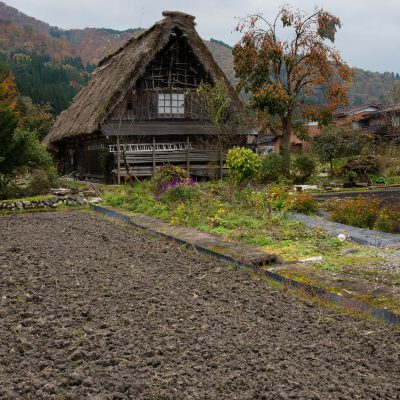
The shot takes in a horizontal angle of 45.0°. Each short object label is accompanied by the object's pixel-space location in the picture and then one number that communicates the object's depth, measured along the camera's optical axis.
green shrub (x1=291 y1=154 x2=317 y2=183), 17.39
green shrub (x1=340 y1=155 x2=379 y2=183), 16.66
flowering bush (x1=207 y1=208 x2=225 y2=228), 8.43
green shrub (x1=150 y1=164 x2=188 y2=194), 12.21
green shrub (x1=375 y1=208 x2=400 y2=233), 8.27
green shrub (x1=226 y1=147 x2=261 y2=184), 11.26
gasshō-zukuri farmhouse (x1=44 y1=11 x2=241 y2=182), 18.31
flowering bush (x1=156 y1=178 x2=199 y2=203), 10.95
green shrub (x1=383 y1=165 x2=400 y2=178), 19.08
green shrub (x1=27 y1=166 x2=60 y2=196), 14.21
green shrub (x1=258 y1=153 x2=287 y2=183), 17.38
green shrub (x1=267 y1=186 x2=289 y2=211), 10.24
